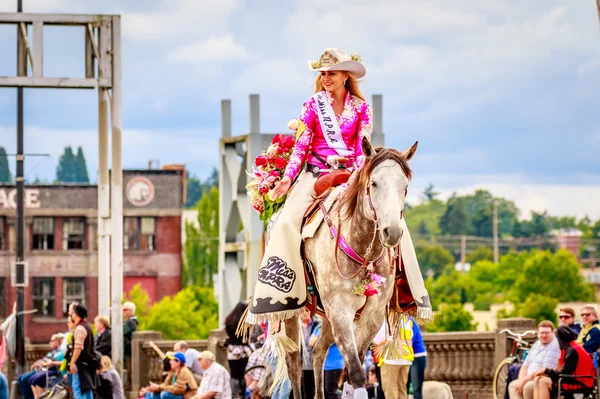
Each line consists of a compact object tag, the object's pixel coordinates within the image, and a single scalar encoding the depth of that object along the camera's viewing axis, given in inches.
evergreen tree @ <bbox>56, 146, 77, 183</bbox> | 7367.1
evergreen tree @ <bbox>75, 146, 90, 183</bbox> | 6854.3
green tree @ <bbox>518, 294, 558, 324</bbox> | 4364.4
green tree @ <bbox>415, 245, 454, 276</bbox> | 7130.9
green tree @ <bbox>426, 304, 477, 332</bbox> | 3831.2
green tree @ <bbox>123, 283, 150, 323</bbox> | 3184.1
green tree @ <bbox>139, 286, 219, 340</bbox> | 3088.1
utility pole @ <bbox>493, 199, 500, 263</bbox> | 7032.5
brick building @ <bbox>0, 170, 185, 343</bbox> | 3257.9
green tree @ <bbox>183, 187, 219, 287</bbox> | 4335.6
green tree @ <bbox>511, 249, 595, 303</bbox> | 4972.9
